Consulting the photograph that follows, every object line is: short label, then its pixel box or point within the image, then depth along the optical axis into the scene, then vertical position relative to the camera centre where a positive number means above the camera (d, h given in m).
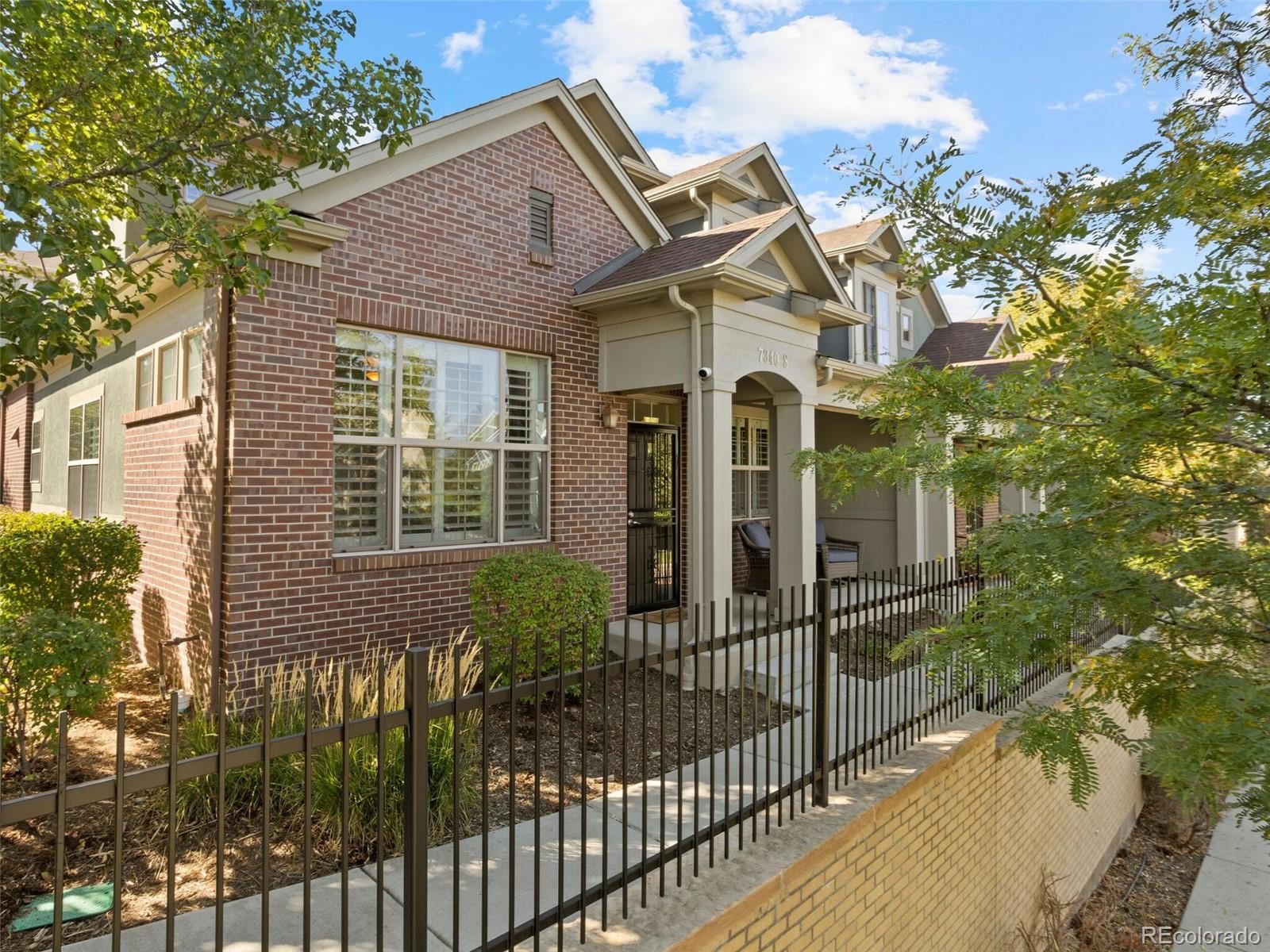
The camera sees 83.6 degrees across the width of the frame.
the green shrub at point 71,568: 5.66 -0.48
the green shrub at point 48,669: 4.34 -1.00
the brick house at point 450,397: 5.87 +1.13
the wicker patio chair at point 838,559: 10.42 -0.80
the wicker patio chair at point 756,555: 10.31 -0.71
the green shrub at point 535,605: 5.76 -0.81
